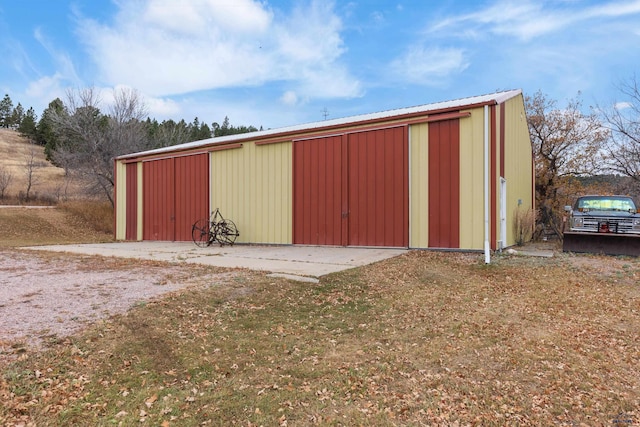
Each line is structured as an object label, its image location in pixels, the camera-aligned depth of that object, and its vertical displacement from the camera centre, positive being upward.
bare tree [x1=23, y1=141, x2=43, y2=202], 28.05 +4.45
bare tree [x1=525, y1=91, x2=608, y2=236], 17.89 +3.28
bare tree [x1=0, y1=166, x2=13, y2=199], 28.23 +2.84
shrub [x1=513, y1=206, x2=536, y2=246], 11.65 -0.20
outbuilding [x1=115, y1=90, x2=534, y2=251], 9.29 +1.13
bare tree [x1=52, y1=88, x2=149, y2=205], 23.70 +5.28
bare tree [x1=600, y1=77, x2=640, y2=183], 17.12 +3.30
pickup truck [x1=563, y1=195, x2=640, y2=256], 9.11 -0.25
